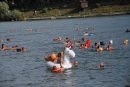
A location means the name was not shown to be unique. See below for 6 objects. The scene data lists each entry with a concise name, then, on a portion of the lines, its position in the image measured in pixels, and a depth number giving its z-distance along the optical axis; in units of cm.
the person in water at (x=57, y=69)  3064
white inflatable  3061
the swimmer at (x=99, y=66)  3219
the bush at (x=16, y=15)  12686
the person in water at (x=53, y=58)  3142
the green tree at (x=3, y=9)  12889
